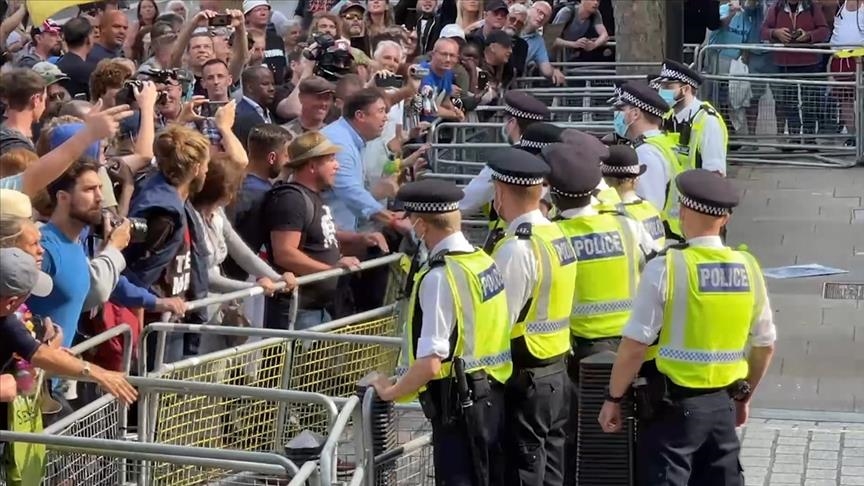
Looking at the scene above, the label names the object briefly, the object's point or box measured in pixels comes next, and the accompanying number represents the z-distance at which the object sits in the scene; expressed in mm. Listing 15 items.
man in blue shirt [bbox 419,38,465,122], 25754
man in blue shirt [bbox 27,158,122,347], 12740
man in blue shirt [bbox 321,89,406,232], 18925
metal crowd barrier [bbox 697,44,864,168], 33327
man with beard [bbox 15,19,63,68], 26856
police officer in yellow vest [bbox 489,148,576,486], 13249
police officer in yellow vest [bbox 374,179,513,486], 12285
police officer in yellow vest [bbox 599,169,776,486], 12407
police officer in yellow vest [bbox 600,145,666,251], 15952
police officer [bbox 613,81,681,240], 19714
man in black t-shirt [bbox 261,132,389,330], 16830
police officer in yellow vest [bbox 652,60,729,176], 21262
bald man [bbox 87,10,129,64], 24935
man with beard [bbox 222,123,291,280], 17028
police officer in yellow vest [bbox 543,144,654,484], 14584
